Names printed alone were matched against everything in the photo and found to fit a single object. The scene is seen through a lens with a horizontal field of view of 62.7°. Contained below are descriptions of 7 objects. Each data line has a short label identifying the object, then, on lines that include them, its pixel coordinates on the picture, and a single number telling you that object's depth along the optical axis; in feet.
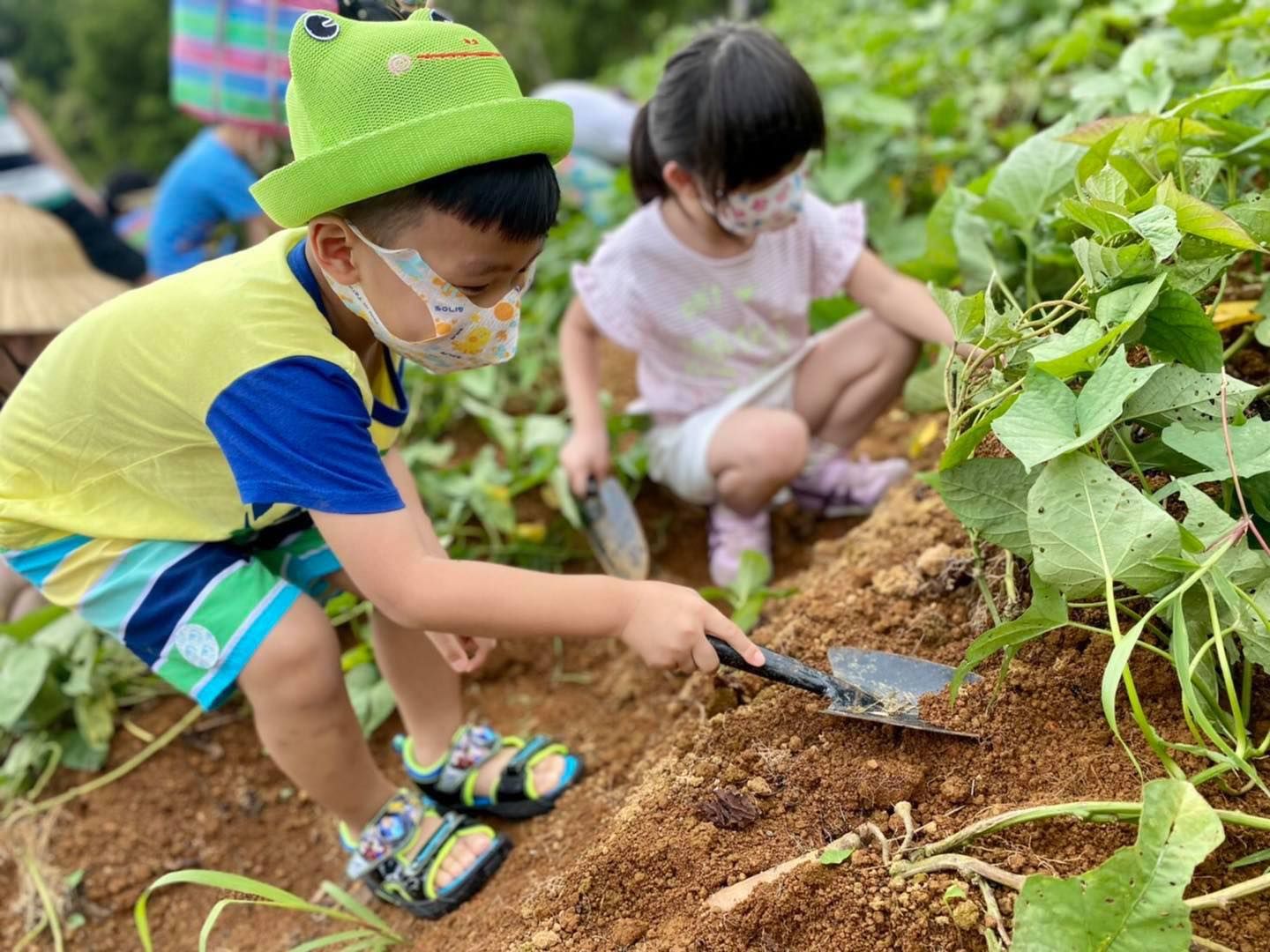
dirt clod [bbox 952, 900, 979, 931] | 3.08
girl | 6.28
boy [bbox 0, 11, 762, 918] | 3.60
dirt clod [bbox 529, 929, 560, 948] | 3.66
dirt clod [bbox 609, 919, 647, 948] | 3.55
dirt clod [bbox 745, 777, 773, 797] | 3.88
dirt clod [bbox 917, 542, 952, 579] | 4.68
